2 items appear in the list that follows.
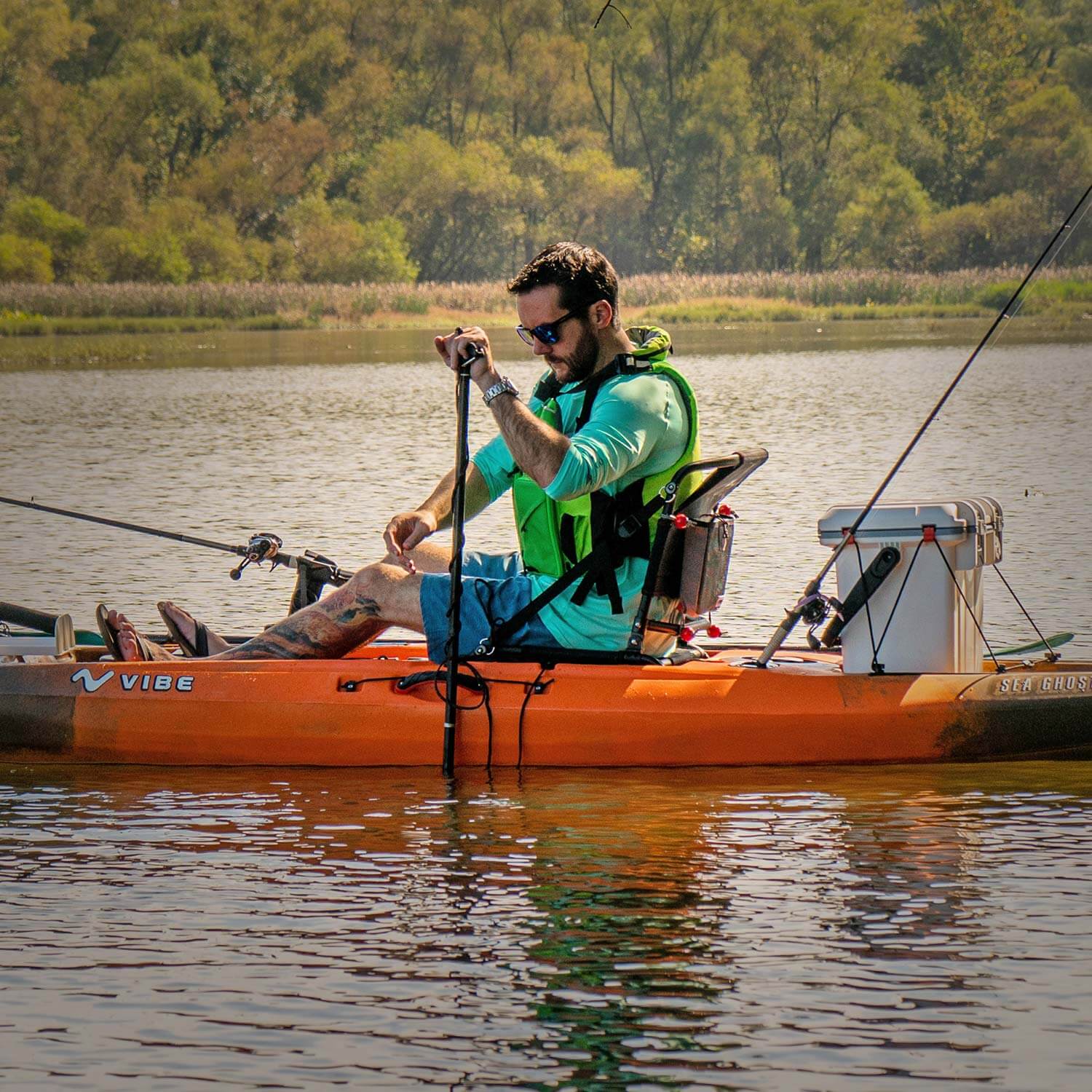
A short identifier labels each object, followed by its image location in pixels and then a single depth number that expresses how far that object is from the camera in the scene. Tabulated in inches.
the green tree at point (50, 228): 3740.2
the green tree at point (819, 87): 4350.4
